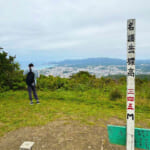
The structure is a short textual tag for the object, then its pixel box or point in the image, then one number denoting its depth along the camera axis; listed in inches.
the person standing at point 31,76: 232.4
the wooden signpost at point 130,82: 99.0
